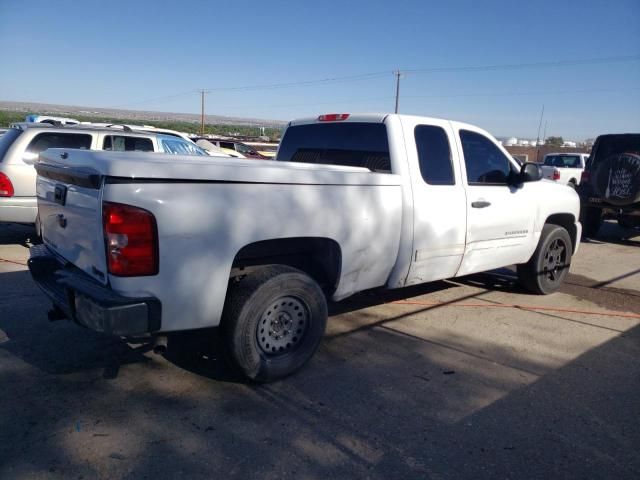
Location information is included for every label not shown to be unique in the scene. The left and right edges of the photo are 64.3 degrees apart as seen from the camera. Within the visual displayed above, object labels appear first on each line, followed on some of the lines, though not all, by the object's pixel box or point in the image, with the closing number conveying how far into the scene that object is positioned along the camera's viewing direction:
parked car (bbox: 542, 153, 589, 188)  17.45
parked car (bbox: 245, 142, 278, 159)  25.04
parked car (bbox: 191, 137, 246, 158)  13.67
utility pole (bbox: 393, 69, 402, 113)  48.59
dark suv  9.03
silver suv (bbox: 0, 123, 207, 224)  7.01
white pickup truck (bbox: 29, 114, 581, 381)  2.89
